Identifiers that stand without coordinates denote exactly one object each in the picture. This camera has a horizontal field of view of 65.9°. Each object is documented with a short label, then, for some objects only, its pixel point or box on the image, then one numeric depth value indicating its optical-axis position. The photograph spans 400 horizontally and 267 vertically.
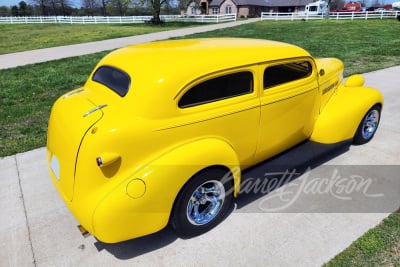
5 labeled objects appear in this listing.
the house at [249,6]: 53.94
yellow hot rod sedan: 2.51
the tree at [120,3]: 28.56
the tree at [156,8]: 28.91
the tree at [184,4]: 30.32
